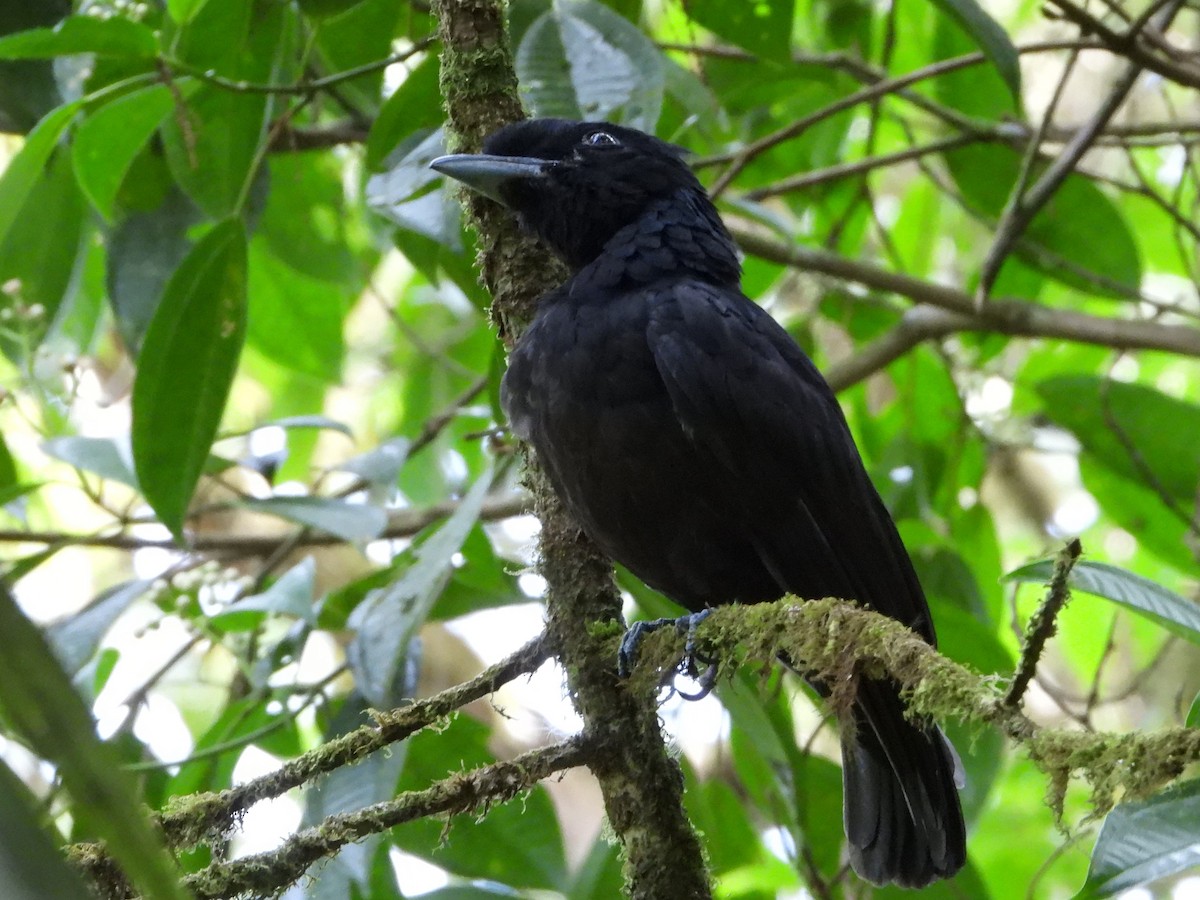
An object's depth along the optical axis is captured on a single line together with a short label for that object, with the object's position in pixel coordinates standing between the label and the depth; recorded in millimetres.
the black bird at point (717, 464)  5176
